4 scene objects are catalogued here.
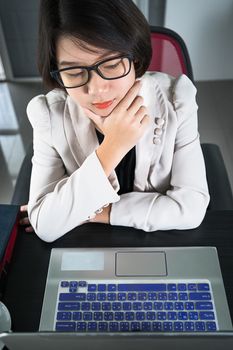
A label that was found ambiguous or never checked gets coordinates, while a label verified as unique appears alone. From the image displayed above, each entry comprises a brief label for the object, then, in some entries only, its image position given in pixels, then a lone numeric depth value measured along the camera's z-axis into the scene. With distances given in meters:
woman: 0.67
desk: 0.68
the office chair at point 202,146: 1.14
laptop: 0.64
